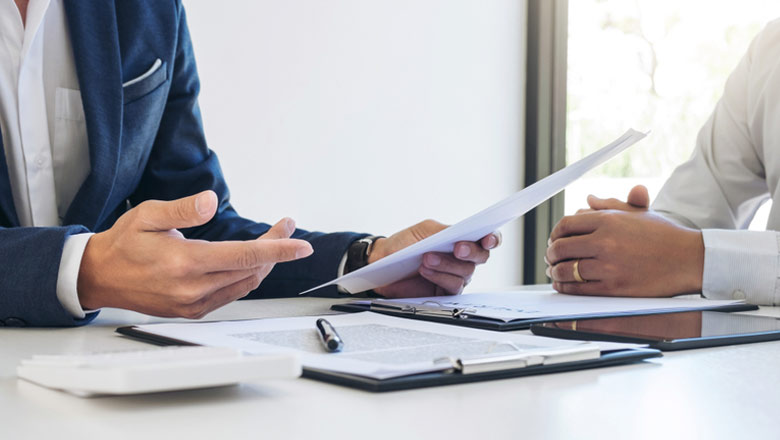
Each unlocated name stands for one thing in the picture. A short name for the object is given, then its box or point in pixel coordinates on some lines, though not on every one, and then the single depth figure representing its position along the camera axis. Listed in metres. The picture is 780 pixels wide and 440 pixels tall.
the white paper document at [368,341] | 0.53
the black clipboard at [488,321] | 0.77
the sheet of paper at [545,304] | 0.86
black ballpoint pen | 0.59
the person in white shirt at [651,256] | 1.18
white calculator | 0.42
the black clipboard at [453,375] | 0.49
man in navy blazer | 0.77
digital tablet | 0.69
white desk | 0.41
